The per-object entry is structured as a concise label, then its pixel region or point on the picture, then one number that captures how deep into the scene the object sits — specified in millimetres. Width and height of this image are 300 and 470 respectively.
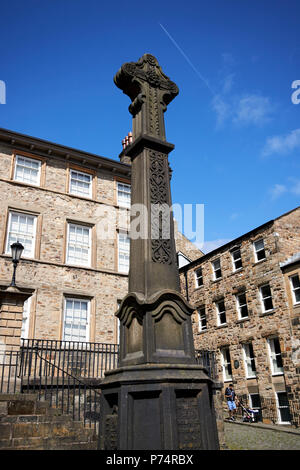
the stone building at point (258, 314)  18609
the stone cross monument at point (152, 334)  4527
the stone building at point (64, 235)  15883
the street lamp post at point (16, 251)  10672
